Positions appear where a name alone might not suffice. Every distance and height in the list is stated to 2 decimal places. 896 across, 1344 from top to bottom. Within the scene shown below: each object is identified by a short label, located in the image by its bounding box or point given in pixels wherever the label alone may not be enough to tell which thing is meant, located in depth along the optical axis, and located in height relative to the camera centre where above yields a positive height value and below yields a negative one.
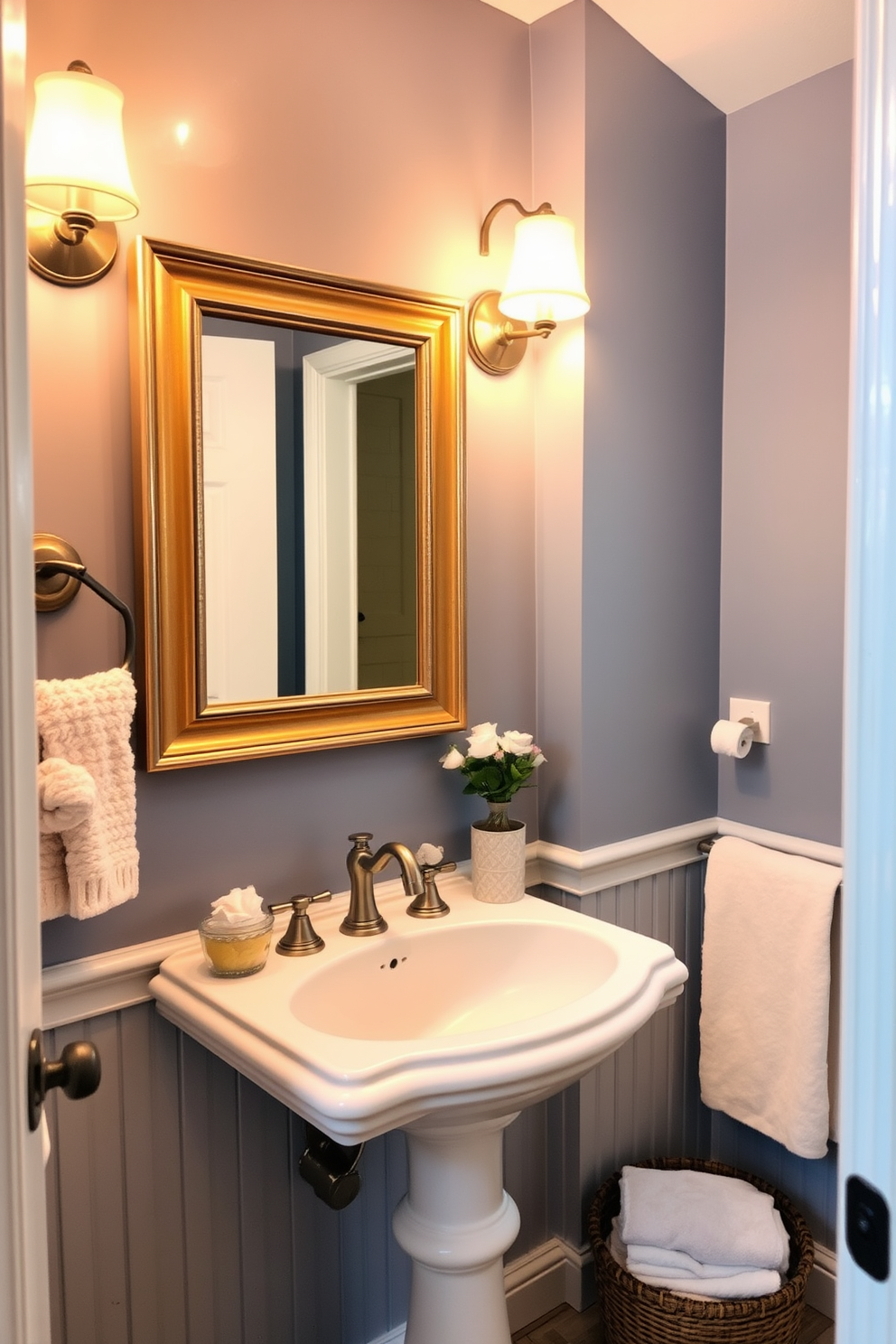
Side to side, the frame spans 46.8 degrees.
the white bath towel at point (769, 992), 1.88 -0.71
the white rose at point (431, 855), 1.69 -0.39
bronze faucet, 1.56 -0.41
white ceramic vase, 1.73 -0.41
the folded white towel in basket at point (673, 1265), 1.76 -1.11
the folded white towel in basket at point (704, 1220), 1.78 -1.06
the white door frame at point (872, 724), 0.70 -0.07
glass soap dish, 1.38 -0.44
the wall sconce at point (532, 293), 1.65 +0.53
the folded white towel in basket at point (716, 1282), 1.72 -1.12
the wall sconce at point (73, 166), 1.20 +0.53
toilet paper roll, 2.00 -0.24
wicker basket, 1.68 -1.14
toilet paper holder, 2.01 -0.22
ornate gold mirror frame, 1.37 +0.21
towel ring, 1.28 +0.05
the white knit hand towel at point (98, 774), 1.23 -0.19
